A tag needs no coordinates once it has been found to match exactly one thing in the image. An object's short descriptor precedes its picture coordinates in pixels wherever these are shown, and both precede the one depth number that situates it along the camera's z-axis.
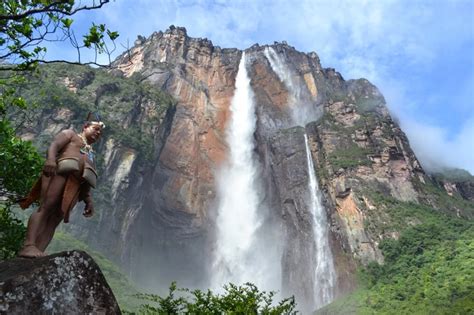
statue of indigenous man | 5.47
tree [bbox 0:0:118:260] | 7.32
